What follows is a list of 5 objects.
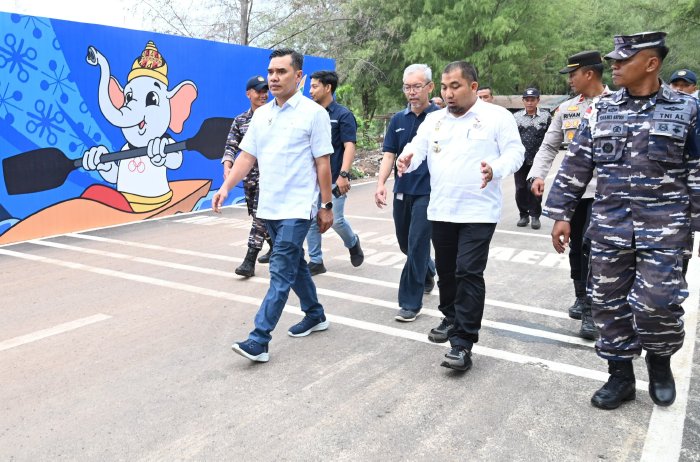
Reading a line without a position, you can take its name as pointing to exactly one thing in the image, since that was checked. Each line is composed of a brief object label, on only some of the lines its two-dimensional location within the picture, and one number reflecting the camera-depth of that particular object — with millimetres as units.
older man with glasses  4703
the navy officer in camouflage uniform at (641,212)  3045
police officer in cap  4531
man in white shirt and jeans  3984
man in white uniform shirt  3830
